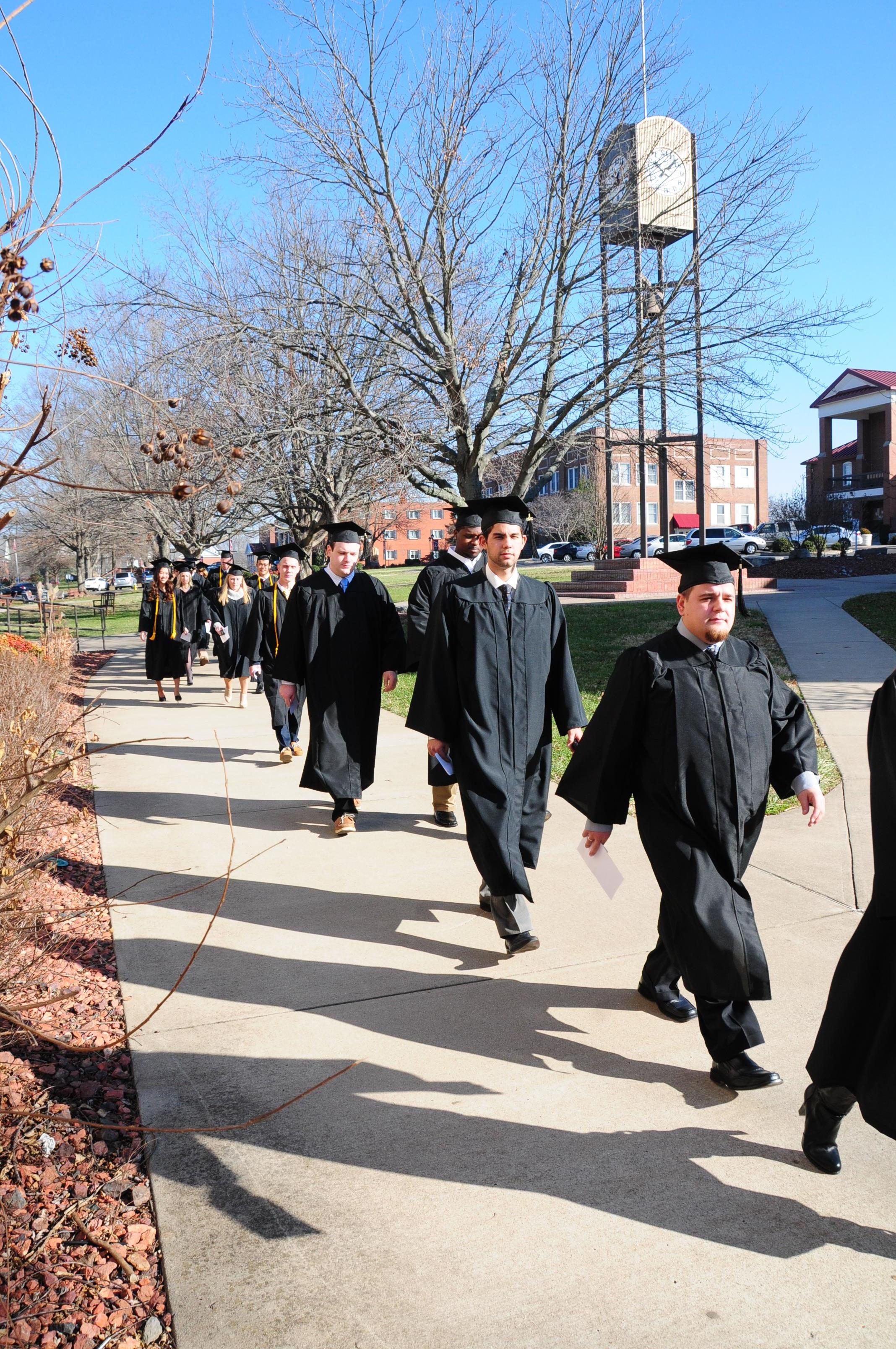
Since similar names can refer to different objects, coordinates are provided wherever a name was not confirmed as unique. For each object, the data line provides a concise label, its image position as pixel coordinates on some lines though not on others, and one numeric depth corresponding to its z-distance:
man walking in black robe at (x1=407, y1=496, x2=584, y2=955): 4.59
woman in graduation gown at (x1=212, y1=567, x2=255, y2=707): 13.05
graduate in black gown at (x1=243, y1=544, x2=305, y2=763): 9.33
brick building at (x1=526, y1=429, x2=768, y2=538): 65.88
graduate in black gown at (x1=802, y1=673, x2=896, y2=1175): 2.60
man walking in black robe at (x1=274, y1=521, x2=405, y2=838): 6.64
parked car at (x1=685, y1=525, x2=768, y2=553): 42.97
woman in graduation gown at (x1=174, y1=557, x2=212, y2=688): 14.16
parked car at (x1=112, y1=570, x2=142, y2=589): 76.19
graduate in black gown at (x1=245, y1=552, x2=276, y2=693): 11.39
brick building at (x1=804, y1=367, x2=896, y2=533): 50.06
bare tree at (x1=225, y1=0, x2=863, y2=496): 12.93
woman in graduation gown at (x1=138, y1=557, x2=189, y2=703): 13.74
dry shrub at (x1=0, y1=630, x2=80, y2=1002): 2.89
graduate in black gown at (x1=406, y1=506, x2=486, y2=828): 6.66
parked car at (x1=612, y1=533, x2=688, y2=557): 36.59
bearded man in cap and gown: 3.32
